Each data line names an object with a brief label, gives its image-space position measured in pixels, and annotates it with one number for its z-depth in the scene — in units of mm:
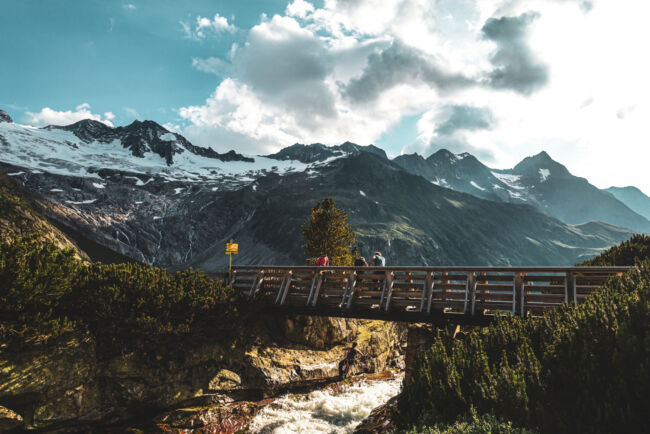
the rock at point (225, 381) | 14336
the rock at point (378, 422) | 11999
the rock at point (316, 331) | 17750
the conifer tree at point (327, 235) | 36000
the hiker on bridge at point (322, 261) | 18750
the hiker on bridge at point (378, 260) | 17516
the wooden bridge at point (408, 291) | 12031
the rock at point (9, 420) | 10125
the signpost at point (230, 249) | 17672
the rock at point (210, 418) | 12927
